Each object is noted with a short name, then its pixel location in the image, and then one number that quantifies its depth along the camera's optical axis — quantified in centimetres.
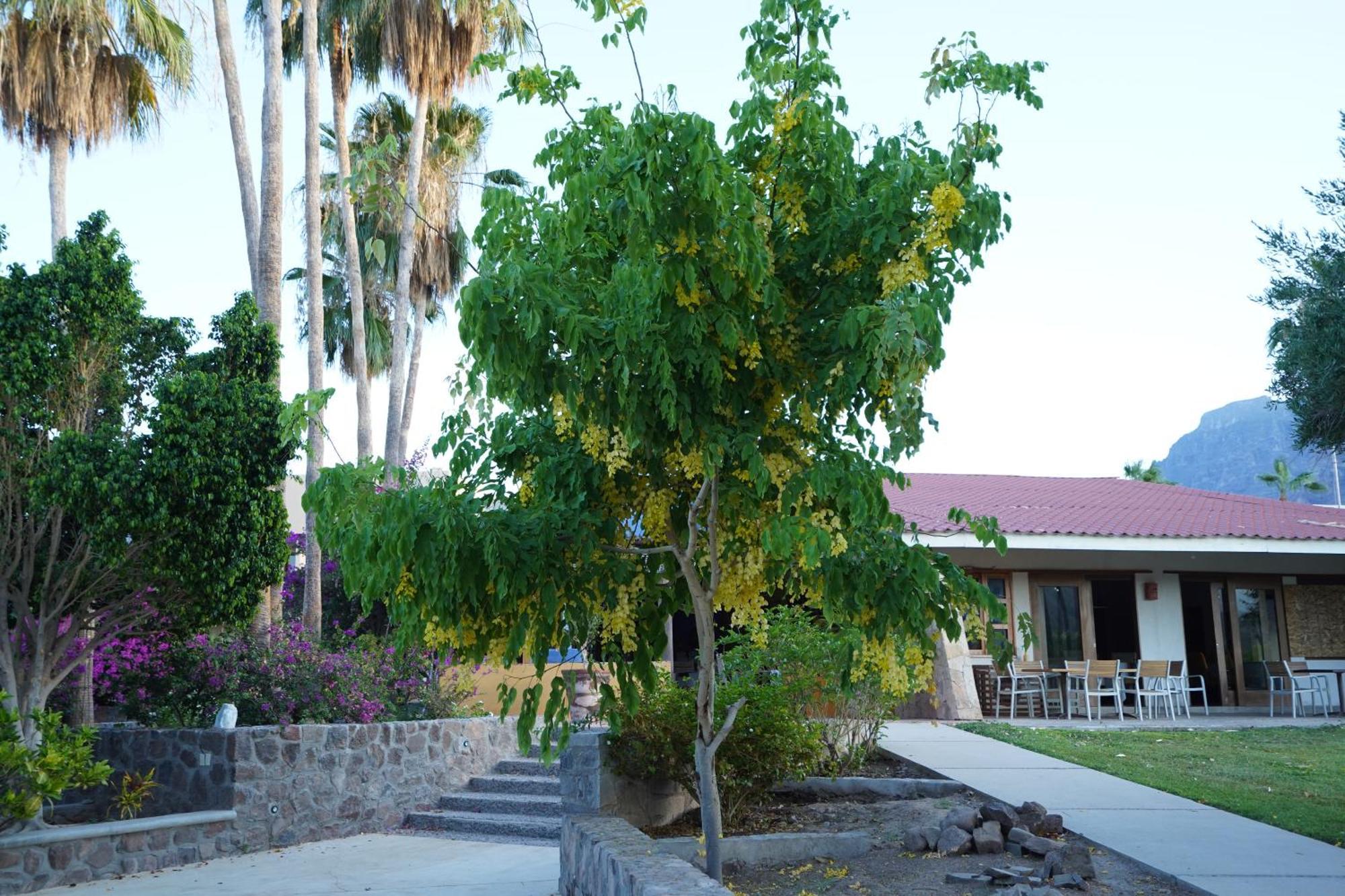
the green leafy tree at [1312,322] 666
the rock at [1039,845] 625
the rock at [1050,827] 670
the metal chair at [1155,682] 1437
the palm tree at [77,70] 1459
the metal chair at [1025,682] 1416
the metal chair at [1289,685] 1502
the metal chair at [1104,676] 1405
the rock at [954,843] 635
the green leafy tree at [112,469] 806
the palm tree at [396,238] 1958
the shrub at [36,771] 729
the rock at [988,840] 636
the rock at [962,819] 659
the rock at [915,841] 654
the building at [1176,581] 1503
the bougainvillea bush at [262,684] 1002
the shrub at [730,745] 725
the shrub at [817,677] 823
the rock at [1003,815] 662
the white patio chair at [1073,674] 1443
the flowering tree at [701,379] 416
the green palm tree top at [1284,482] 4788
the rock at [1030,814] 670
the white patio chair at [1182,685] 1490
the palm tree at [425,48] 1636
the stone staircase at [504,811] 990
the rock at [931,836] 651
